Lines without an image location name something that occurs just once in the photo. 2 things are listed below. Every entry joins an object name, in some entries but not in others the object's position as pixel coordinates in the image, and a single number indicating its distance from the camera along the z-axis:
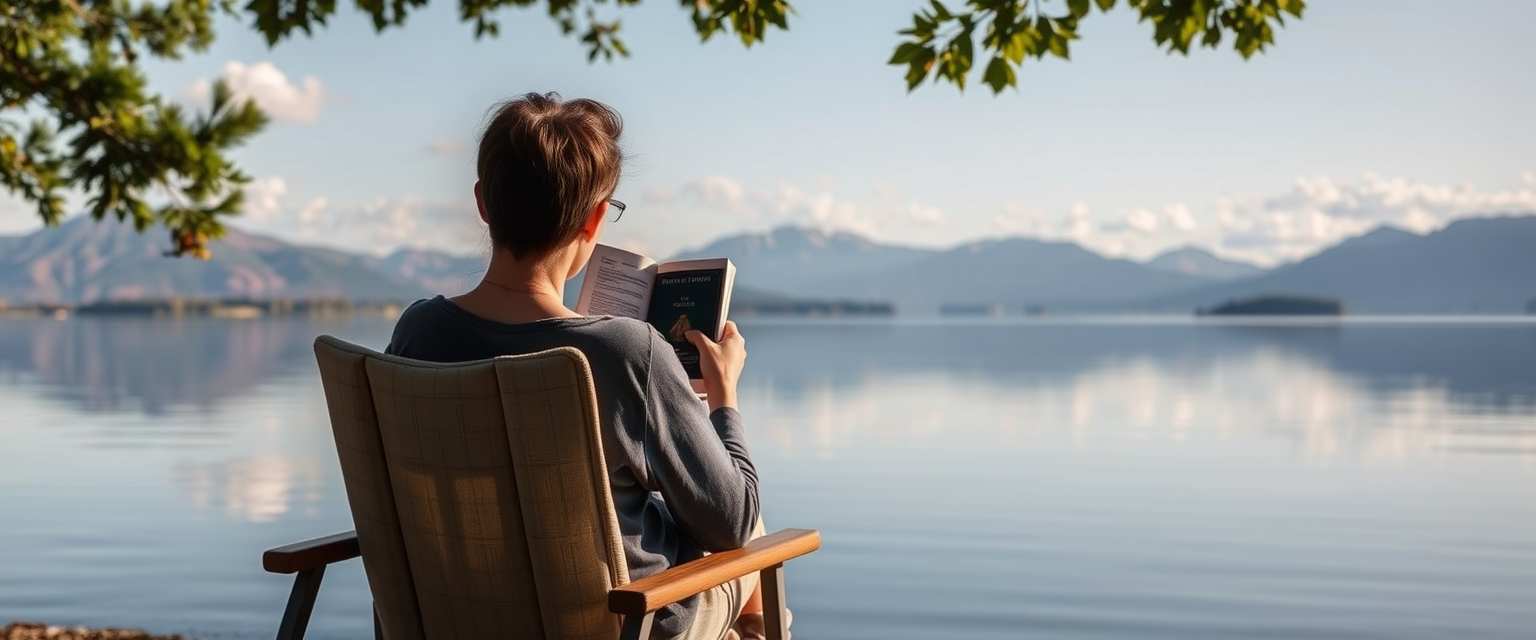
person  2.34
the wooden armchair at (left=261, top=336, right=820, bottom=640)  2.23
